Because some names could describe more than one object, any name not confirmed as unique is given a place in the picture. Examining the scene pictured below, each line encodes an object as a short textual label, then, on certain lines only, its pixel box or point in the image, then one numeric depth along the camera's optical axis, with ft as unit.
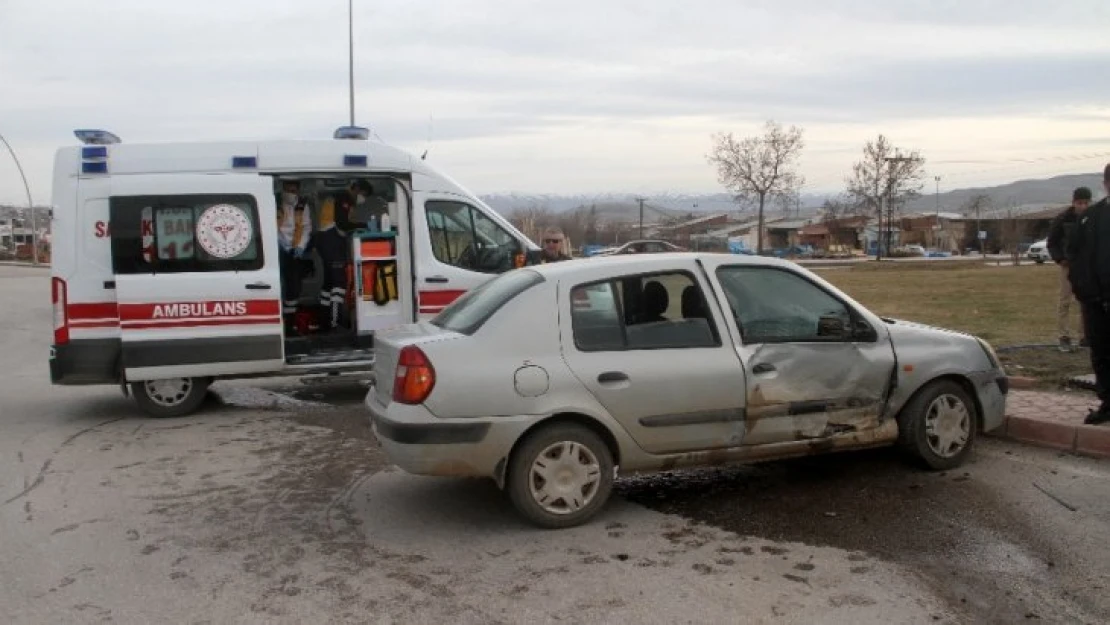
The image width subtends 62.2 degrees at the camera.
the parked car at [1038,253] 147.60
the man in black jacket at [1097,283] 21.38
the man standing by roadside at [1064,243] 30.78
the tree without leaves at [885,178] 201.05
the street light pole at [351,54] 56.03
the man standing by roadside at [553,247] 32.45
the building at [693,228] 298.35
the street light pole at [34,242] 189.36
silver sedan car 16.58
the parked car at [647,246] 131.87
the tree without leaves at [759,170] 183.32
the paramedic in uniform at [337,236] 35.06
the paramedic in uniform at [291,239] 33.78
